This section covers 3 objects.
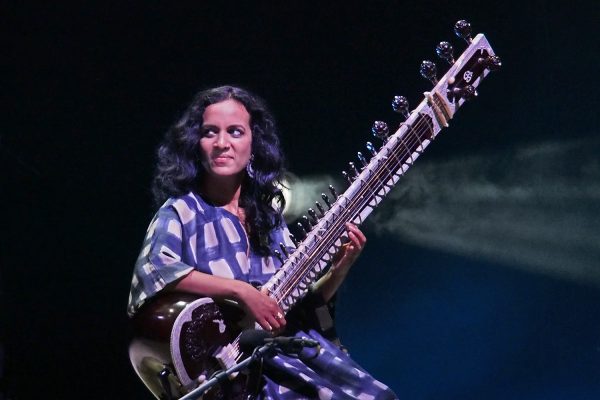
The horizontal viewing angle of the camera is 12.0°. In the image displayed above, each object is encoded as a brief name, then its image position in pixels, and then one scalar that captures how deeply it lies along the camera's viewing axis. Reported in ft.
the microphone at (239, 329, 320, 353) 19.18
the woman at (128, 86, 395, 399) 19.98
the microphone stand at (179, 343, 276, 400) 19.12
